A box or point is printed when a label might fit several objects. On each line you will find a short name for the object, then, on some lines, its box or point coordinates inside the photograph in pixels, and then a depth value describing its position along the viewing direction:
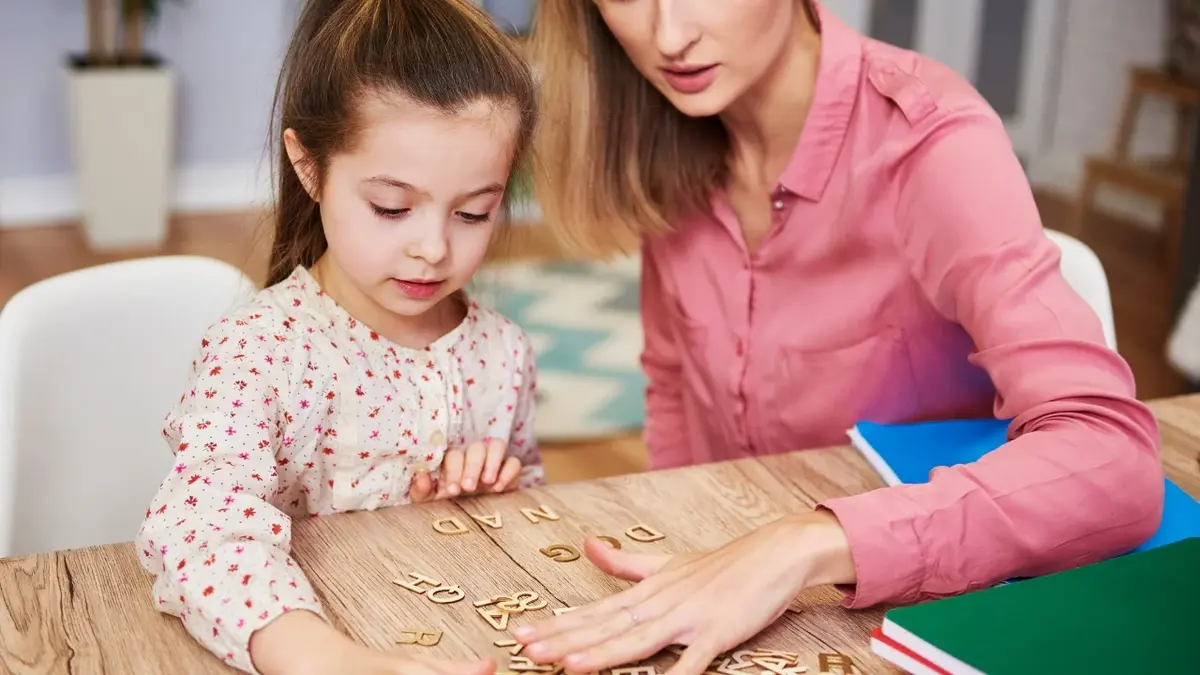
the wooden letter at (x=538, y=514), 1.25
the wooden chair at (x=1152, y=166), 3.73
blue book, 1.31
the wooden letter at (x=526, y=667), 0.99
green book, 0.96
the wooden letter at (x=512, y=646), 1.01
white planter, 4.61
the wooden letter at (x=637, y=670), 0.99
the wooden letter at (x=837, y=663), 1.01
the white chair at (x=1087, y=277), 1.72
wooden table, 1.02
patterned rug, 3.53
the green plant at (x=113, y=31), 4.70
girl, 1.19
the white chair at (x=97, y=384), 1.40
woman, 1.11
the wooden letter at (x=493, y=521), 1.24
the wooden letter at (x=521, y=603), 1.08
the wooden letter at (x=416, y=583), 1.11
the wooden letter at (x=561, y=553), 1.18
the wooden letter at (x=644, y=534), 1.22
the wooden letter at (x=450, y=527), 1.22
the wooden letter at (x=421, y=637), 1.02
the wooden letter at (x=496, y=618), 1.05
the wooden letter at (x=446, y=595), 1.09
